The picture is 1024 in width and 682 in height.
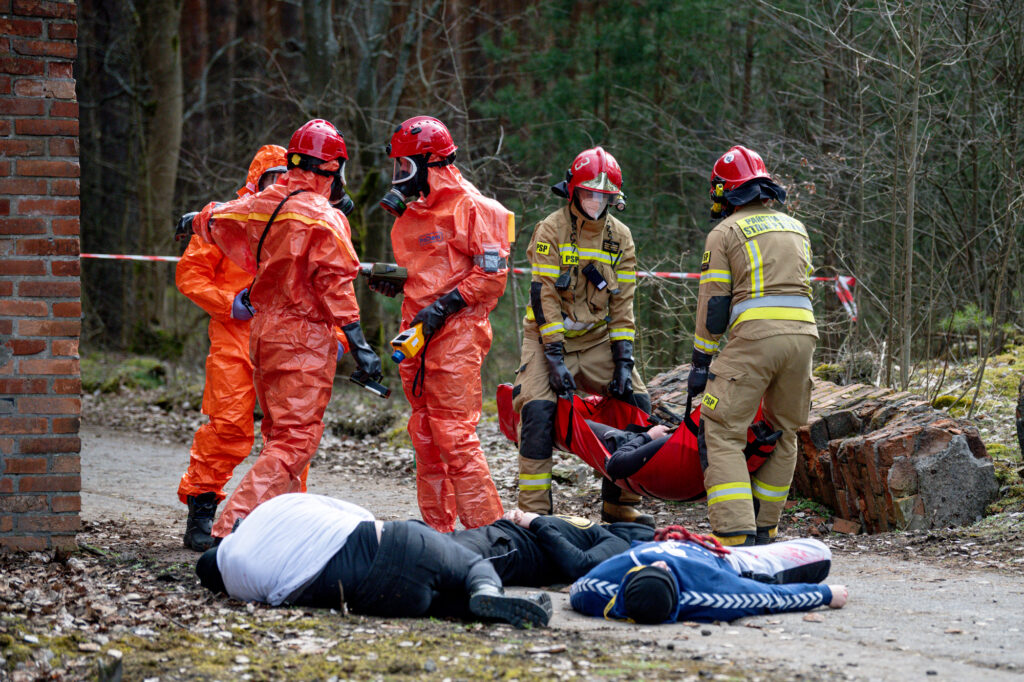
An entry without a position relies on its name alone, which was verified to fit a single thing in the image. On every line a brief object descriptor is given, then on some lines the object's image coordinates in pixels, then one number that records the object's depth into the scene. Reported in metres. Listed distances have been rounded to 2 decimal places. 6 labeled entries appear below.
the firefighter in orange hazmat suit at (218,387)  11.59
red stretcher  11.08
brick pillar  10.09
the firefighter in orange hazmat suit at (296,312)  10.51
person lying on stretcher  11.02
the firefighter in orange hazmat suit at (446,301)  11.45
